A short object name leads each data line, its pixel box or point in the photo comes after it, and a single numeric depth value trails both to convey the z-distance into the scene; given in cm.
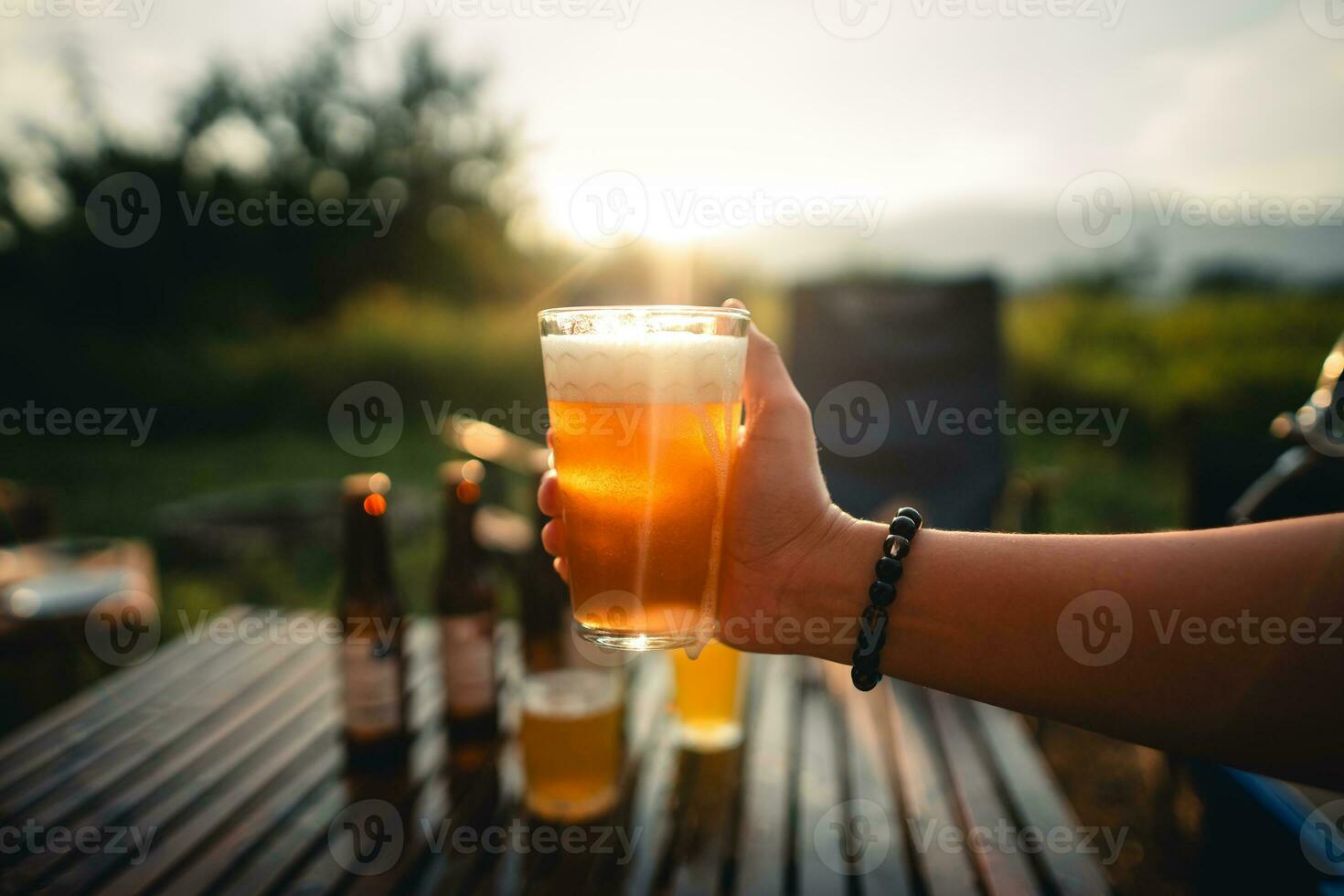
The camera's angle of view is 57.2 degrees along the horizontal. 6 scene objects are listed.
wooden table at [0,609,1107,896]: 57
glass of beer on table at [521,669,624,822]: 62
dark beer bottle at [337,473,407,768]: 67
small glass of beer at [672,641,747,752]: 72
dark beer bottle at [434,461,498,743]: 70
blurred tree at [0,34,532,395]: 999
